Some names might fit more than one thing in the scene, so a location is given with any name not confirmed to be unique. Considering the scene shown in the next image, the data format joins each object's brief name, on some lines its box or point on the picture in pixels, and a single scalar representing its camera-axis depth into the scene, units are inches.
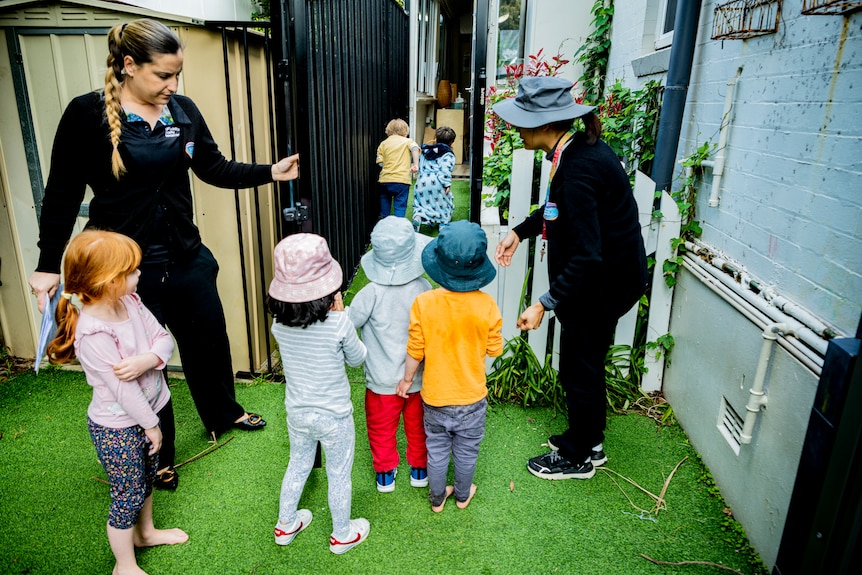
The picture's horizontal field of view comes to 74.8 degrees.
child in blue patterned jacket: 246.4
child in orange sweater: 88.1
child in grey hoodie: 91.0
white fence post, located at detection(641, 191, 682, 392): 124.9
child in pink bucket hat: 79.7
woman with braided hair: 87.7
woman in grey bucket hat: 91.4
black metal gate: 96.3
